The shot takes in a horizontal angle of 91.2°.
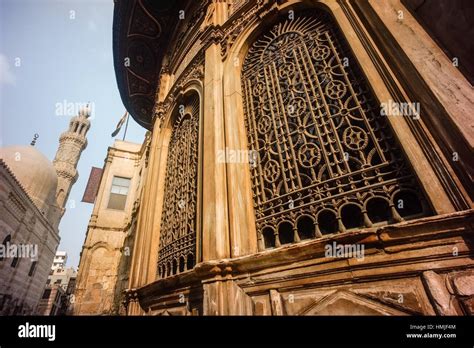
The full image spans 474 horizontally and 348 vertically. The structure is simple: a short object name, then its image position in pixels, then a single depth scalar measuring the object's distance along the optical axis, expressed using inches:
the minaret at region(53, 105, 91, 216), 1132.5
